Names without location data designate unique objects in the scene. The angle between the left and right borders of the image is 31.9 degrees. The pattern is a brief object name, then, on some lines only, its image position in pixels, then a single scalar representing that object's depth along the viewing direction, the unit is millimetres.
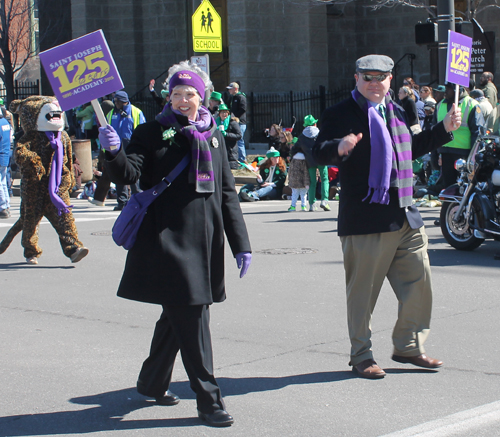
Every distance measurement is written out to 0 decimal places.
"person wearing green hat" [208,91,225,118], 19172
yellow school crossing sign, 18250
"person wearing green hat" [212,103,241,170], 18422
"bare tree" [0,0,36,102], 29516
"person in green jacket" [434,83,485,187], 11742
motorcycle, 9703
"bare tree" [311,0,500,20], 21261
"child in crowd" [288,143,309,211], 14430
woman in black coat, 4406
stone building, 25062
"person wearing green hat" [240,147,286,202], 16781
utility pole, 13881
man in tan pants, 5137
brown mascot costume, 9375
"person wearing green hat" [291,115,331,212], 13898
